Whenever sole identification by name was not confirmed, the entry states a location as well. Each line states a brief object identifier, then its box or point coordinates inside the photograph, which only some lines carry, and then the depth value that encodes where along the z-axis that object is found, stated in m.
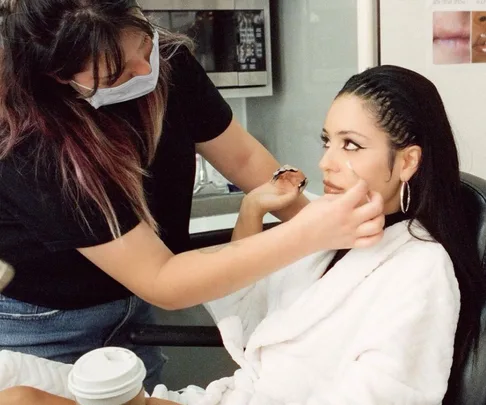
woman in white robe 0.84
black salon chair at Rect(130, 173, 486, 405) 0.83
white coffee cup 0.66
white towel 0.89
